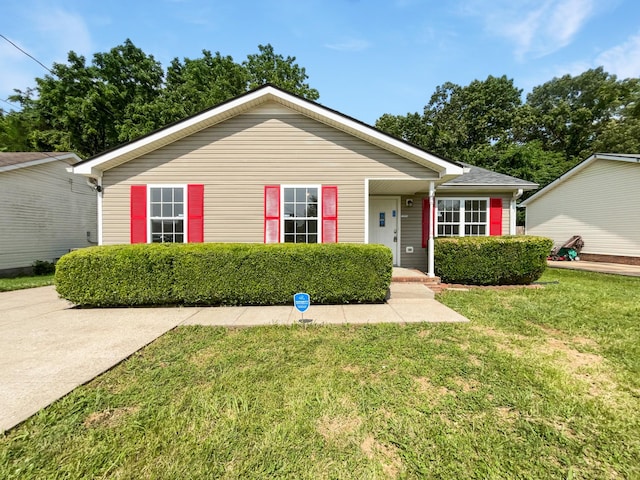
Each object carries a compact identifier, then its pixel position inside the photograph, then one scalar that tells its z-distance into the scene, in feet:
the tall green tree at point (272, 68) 87.81
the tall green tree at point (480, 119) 96.12
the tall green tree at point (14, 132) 65.57
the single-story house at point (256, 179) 23.65
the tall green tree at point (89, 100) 74.28
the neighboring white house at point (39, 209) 37.73
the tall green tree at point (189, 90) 74.43
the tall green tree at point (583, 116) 96.43
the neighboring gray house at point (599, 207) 42.50
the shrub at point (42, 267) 40.70
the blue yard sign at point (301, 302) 14.99
